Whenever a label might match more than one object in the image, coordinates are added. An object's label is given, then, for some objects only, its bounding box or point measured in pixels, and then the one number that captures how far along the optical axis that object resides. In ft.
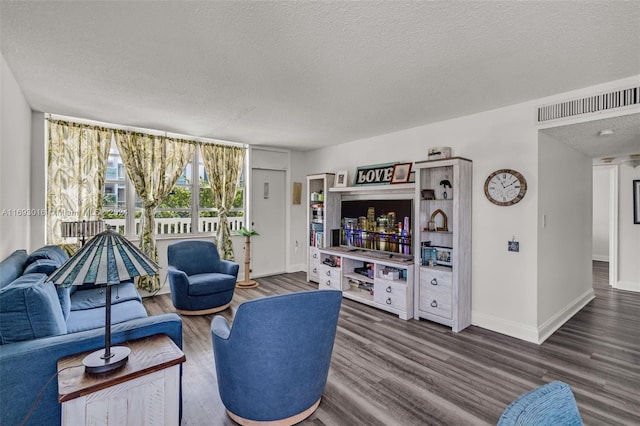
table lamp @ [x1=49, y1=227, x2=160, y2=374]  4.83
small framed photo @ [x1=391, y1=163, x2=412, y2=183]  14.53
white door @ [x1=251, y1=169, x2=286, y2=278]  19.94
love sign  15.67
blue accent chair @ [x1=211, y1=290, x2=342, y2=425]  5.86
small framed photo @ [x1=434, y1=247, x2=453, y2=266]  12.69
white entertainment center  11.87
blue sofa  4.98
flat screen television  14.29
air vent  8.89
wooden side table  4.60
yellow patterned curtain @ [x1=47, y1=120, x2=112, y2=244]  13.41
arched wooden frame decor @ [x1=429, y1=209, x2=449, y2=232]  13.08
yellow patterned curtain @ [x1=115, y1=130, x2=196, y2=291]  15.28
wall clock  11.08
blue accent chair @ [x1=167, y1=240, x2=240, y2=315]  12.82
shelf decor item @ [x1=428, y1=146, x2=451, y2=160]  12.91
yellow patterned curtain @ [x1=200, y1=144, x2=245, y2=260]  17.98
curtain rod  13.70
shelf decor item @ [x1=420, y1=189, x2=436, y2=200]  13.10
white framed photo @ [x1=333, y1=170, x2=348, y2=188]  17.50
